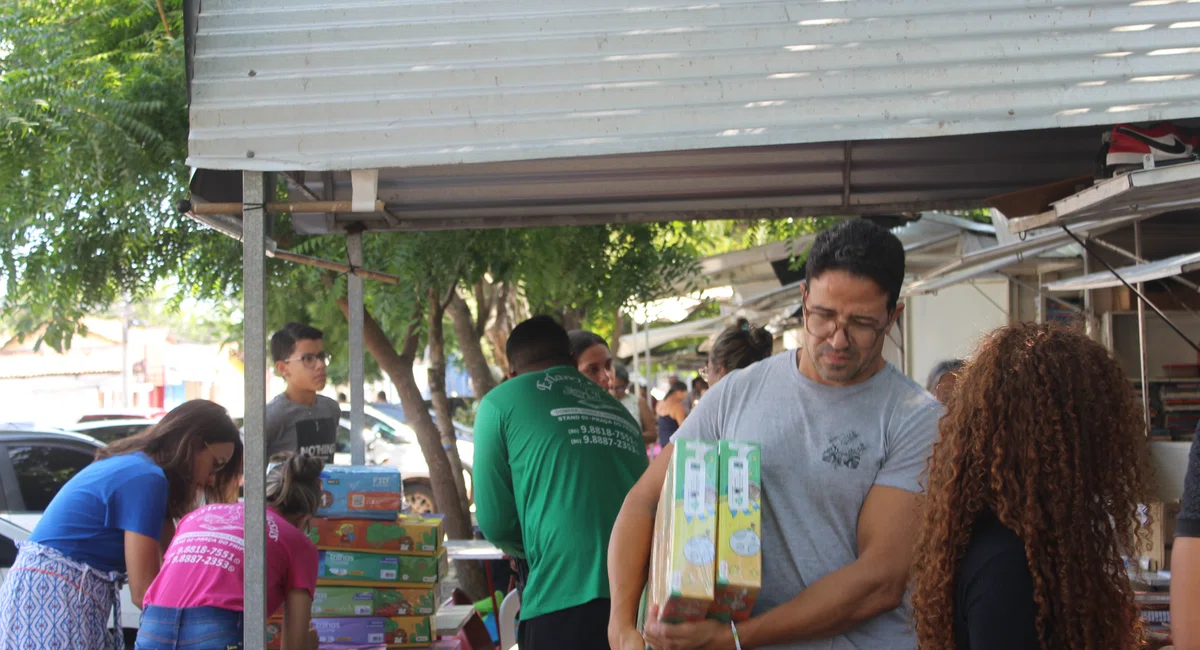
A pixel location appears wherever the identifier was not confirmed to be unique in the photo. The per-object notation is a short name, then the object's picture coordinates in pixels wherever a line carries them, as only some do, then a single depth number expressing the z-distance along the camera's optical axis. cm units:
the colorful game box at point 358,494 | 439
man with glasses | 219
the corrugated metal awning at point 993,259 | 602
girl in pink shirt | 349
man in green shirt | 364
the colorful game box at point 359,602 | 435
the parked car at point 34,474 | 727
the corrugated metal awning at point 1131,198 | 290
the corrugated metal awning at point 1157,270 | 487
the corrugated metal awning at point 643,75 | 281
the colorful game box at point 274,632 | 403
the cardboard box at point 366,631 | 434
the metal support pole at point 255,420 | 312
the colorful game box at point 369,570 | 437
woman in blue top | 373
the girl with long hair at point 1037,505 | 180
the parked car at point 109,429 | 1030
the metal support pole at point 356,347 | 485
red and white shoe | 303
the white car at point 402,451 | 1385
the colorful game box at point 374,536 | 438
